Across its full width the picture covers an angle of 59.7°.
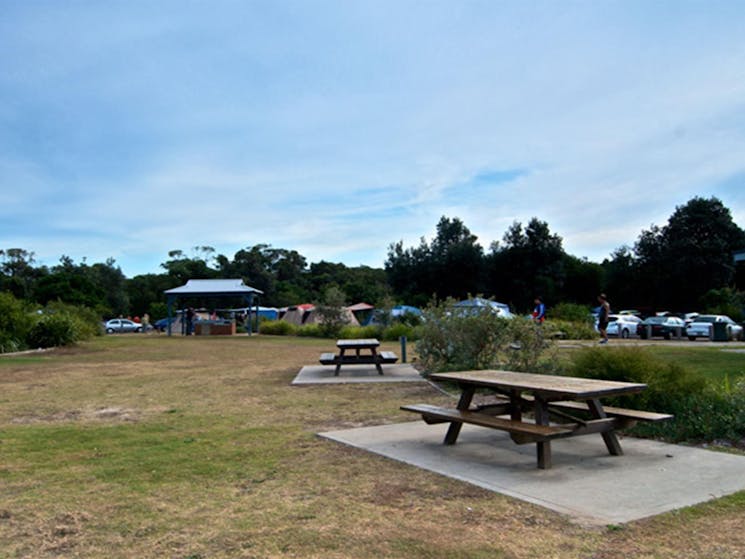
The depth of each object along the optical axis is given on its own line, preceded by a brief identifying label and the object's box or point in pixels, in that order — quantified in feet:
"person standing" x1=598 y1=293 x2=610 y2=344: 65.67
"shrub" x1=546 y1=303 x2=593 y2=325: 107.34
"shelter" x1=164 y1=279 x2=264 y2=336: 120.37
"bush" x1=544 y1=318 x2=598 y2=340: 88.94
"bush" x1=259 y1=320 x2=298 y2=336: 120.98
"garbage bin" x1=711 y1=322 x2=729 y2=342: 86.02
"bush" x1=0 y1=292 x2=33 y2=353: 68.23
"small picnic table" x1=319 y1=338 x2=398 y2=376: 43.21
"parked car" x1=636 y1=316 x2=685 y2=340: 101.30
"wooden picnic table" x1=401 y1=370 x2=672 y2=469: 17.51
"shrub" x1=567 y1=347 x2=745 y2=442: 21.47
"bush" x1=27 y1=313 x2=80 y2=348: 75.20
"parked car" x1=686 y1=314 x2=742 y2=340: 93.39
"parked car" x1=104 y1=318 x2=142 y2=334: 167.73
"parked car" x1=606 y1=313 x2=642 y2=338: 109.42
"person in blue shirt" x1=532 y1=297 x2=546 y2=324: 63.93
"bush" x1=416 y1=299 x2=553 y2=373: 36.73
